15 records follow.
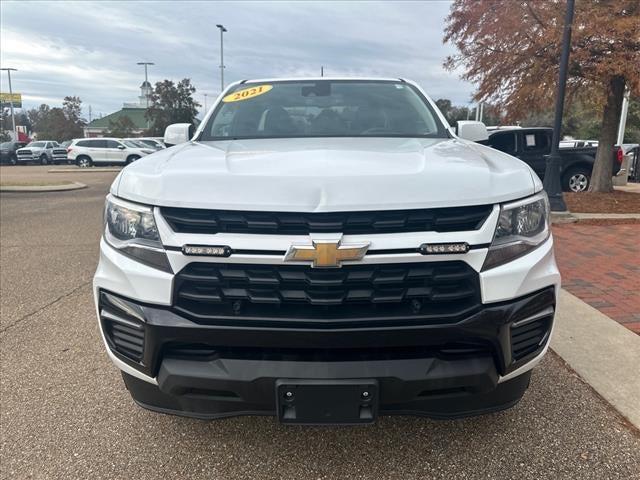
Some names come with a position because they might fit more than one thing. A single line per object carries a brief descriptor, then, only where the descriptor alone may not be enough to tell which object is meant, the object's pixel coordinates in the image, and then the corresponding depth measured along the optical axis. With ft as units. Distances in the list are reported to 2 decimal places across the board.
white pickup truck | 5.82
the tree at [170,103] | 149.48
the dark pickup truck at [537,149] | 39.55
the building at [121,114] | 215.82
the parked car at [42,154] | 119.44
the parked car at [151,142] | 104.00
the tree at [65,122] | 221.66
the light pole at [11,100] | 193.39
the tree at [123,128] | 183.73
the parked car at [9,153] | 120.37
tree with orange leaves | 27.94
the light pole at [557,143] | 25.14
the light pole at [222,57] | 126.72
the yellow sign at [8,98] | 228.22
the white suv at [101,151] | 97.60
